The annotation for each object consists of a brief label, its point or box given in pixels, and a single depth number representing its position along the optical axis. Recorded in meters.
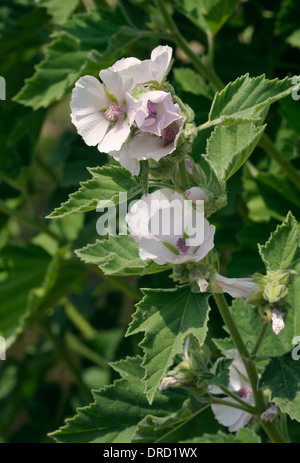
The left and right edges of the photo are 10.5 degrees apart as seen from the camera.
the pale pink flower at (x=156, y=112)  0.67
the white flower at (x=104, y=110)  0.68
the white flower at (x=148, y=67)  0.68
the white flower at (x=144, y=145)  0.68
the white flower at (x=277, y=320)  0.69
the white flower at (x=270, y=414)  0.74
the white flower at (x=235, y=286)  0.70
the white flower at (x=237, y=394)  0.77
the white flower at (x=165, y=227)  0.70
